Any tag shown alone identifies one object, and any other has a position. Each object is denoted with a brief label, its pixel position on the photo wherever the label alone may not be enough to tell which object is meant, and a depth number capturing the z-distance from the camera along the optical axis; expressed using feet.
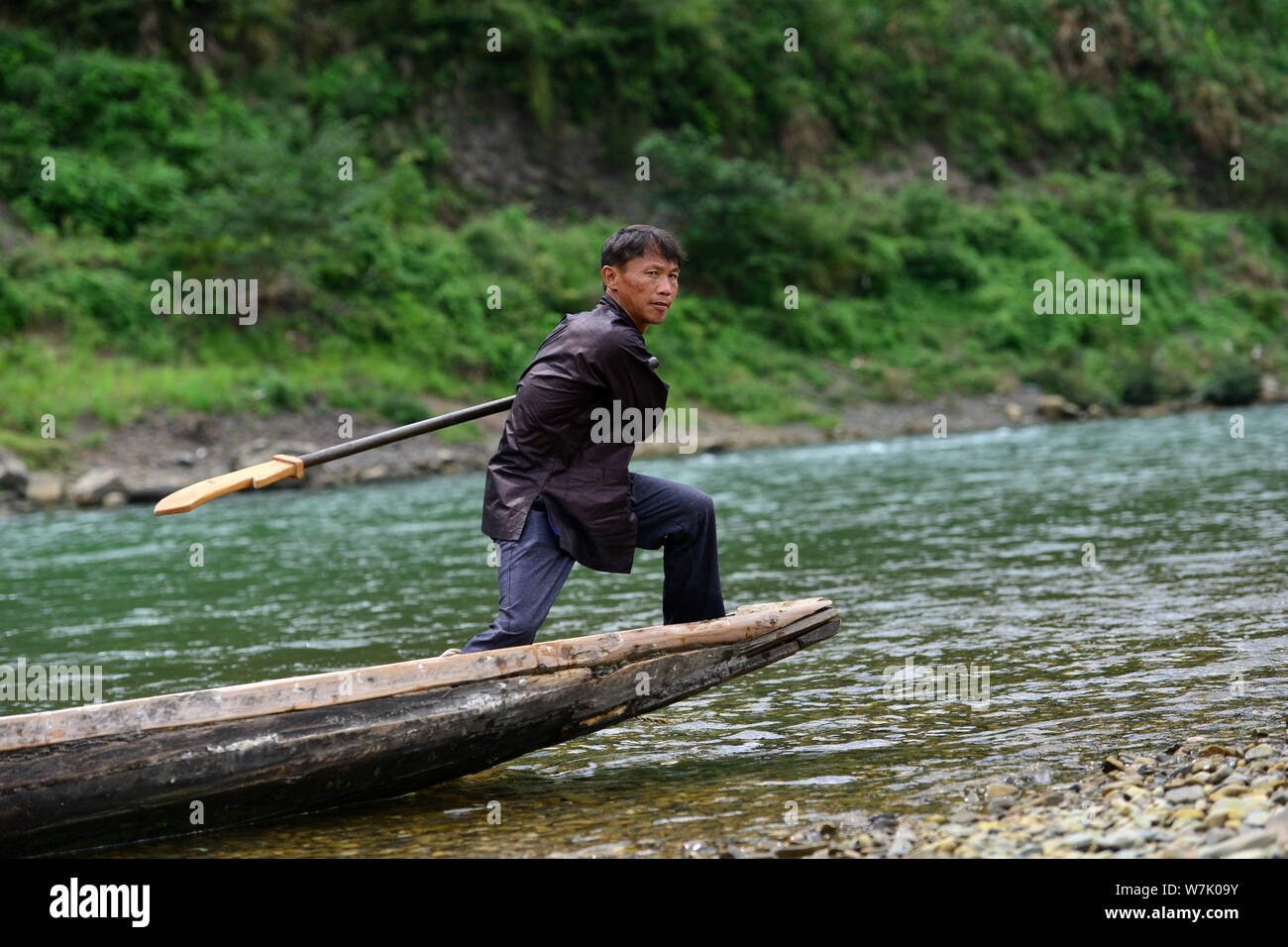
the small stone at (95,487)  58.95
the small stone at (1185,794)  13.43
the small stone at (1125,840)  12.23
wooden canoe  14.05
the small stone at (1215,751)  15.31
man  15.62
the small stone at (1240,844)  11.57
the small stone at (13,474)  58.85
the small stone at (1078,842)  12.35
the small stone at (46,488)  58.80
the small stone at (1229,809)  12.46
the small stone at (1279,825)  11.59
